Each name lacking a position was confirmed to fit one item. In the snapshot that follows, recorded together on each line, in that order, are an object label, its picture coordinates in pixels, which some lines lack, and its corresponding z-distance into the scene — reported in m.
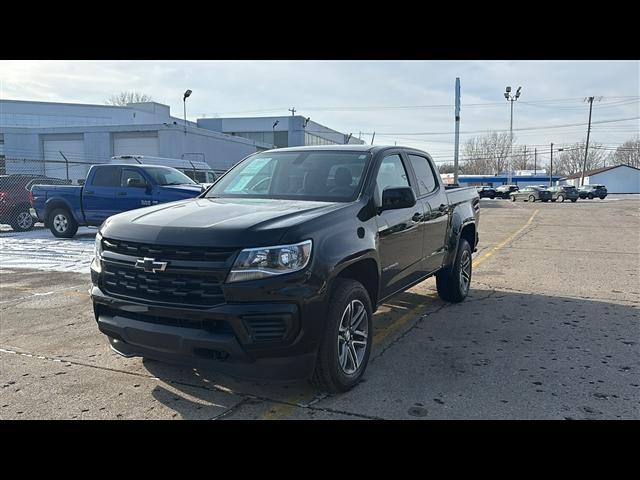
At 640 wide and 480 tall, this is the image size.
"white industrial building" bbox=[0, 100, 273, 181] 32.25
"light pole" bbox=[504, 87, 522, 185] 64.68
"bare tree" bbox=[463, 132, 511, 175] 107.19
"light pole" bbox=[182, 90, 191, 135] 37.47
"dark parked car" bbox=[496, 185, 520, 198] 52.84
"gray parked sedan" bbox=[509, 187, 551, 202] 46.69
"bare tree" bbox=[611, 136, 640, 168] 115.94
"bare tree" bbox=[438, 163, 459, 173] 115.19
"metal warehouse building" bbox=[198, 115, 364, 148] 57.75
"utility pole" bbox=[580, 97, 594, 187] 77.50
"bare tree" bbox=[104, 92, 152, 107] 92.36
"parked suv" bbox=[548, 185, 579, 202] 45.91
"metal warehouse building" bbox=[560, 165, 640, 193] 87.12
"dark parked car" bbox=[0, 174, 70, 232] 15.12
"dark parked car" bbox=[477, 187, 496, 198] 53.22
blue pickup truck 12.26
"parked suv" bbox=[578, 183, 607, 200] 53.28
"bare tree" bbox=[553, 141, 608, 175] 120.00
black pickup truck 3.33
